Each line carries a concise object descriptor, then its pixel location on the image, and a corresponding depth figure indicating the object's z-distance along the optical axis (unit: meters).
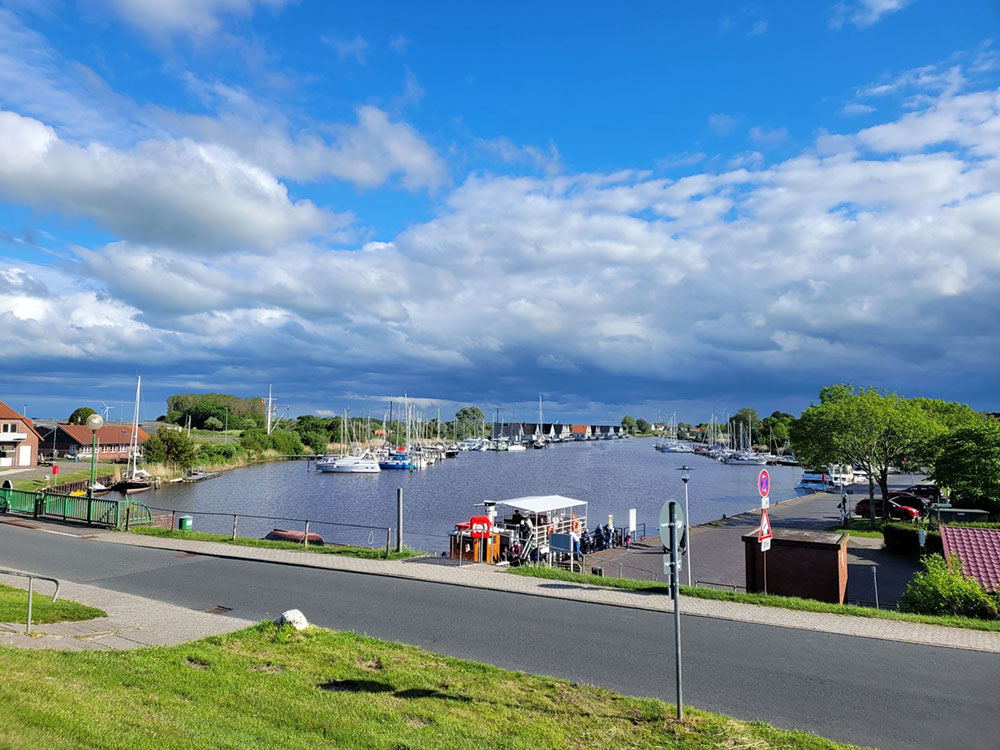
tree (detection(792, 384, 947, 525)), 40.59
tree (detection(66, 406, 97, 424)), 115.94
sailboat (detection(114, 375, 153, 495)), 69.00
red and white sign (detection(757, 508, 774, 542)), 14.85
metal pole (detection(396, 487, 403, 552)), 20.04
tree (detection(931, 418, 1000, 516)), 30.25
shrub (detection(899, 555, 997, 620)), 13.74
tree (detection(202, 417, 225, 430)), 163.25
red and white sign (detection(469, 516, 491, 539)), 23.22
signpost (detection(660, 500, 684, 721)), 8.19
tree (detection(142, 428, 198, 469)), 79.12
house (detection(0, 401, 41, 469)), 69.56
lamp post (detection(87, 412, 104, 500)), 24.15
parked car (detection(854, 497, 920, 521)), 40.31
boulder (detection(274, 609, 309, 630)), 11.28
